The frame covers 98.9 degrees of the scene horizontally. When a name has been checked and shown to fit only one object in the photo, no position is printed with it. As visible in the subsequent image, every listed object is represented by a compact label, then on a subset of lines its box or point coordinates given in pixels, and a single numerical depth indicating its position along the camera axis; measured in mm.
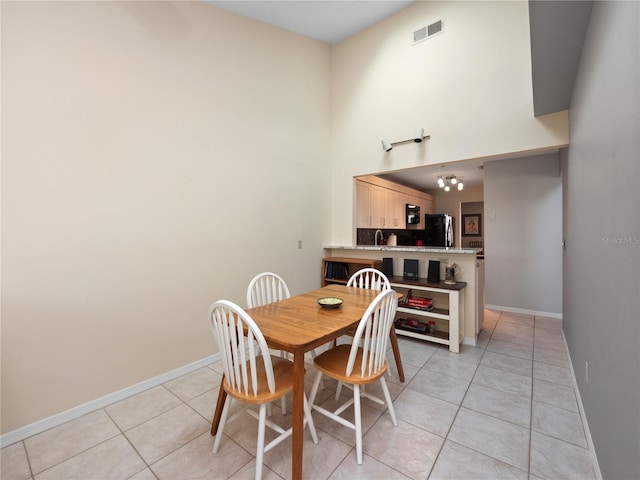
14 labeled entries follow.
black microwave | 6232
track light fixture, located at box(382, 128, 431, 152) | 3250
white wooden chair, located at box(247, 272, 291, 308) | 2293
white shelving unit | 2898
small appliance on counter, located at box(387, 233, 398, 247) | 5617
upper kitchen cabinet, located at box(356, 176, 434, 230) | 4484
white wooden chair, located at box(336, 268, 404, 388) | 2326
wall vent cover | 3180
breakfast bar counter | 3057
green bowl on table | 1948
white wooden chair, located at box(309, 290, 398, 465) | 1535
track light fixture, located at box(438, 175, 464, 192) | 5791
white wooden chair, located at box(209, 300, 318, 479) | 1355
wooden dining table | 1360
